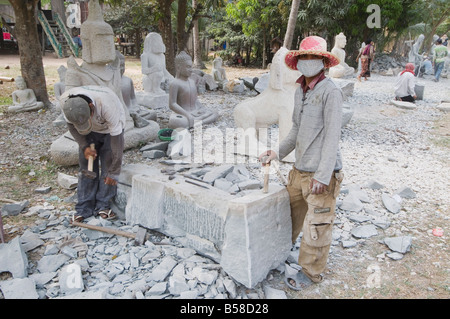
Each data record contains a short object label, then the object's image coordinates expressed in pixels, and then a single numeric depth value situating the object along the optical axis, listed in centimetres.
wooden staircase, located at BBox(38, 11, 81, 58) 1752
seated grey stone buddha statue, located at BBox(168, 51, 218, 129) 609
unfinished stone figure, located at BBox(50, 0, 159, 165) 454
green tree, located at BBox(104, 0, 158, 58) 1847
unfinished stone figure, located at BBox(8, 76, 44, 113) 744
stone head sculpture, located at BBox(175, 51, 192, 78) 620
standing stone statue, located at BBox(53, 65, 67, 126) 743
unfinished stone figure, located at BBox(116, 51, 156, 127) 650
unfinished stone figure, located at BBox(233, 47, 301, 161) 463
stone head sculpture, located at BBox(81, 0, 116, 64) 475
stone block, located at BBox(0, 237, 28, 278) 255
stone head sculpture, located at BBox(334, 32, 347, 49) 1167
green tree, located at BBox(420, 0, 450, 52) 1661
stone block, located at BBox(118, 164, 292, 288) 241
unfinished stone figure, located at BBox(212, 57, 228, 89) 1085
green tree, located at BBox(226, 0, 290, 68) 1548
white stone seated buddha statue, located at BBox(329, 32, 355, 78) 1146
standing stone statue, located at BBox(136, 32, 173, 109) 845
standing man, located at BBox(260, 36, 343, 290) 232
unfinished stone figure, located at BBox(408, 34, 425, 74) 1512
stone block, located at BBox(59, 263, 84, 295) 243
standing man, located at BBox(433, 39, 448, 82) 1356
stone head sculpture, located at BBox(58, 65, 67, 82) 742
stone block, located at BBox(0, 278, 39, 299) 234
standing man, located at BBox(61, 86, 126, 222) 288
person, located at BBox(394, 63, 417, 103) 941
